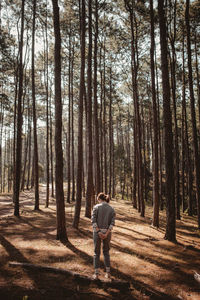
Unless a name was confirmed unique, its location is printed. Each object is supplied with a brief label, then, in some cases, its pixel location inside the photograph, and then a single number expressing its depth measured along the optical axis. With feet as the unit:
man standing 13.91
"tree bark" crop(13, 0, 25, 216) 36.86
